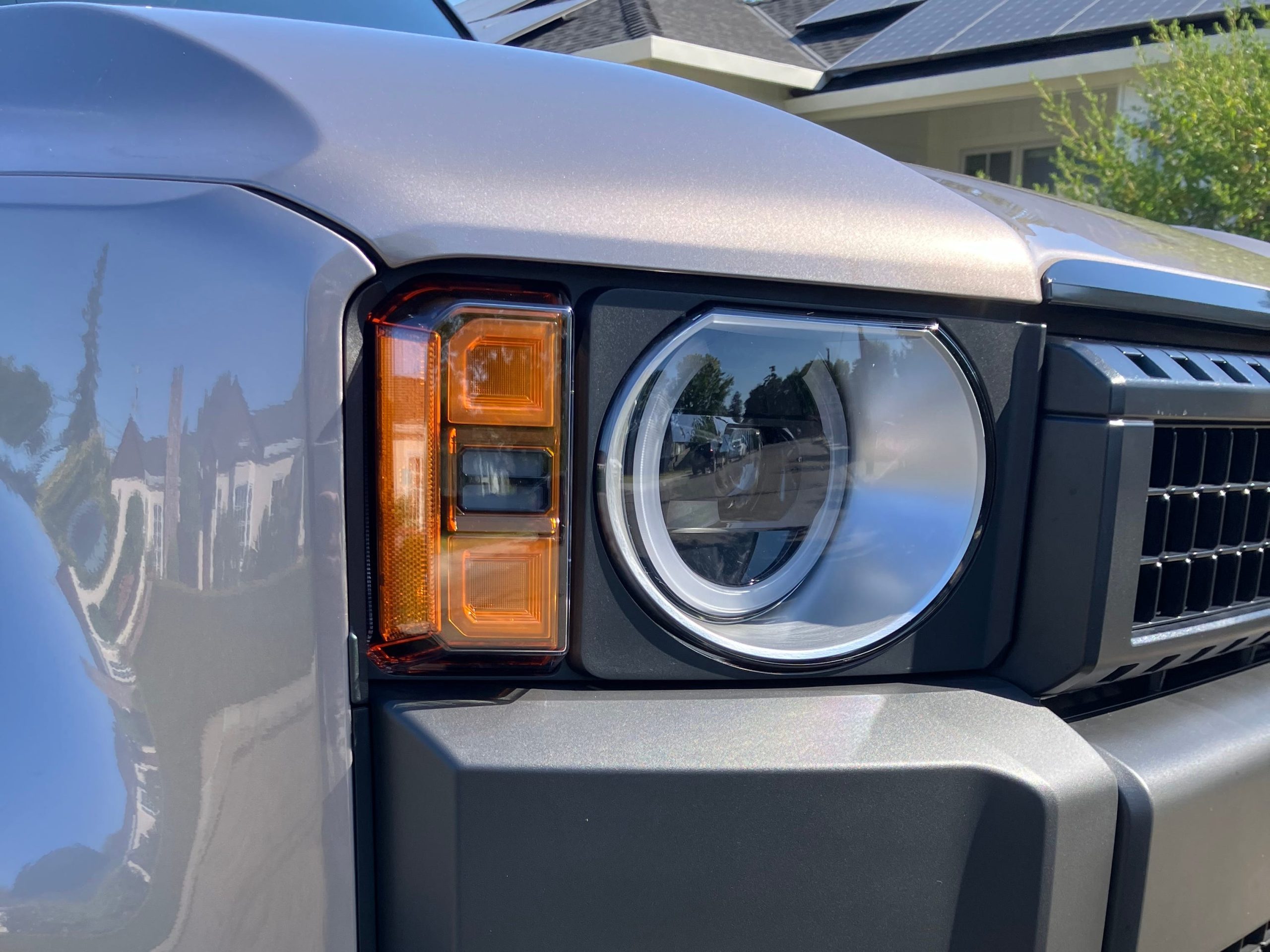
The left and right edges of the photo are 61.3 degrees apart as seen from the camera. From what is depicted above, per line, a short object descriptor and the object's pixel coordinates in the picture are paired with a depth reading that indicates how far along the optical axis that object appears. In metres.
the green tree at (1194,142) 5.28
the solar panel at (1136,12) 7.16
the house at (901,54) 8.27
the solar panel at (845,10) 10.86
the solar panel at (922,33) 9.18
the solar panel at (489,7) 7.73
